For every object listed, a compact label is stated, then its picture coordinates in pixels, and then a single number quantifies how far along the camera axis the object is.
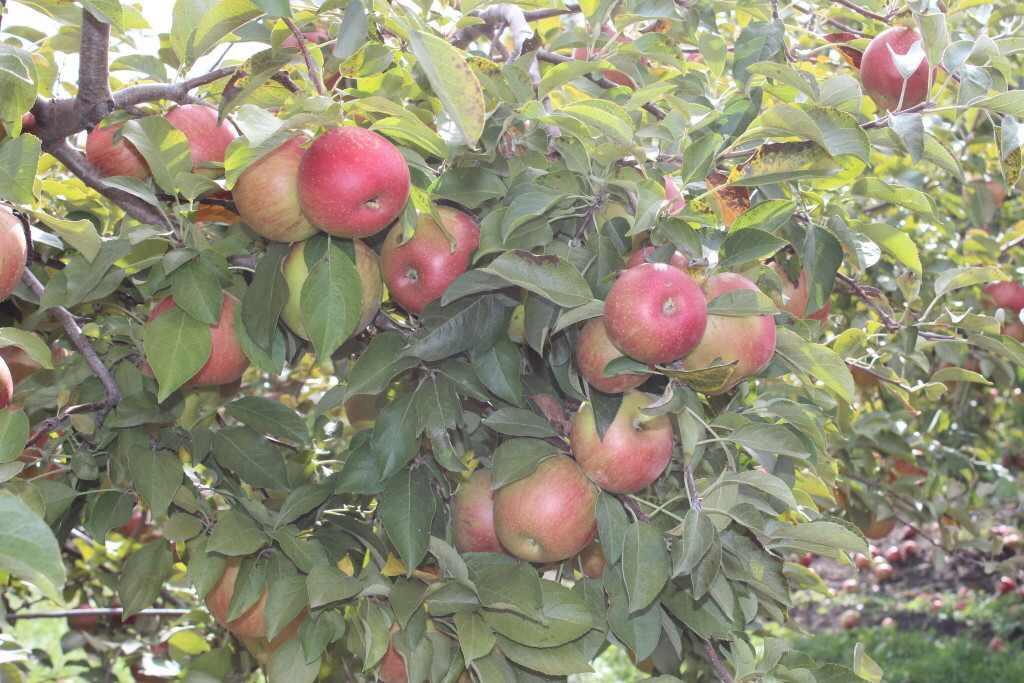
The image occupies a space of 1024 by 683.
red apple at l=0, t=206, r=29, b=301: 1.11
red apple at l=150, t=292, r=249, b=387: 1.36
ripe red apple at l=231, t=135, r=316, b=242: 1.19
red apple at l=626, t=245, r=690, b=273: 1.17
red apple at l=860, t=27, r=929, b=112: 1.58
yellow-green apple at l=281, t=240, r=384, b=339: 1.27
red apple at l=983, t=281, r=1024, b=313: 2.54
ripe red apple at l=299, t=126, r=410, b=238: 1.09
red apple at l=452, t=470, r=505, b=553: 1.37
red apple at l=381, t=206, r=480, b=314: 1.25
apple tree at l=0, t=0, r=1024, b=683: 1.13
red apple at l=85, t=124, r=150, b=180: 1.38
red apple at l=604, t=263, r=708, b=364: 1.06
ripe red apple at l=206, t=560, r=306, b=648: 1.53
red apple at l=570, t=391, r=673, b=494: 1.21
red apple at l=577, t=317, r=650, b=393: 1.17
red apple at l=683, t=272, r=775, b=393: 1.17
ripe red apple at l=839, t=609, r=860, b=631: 6.05
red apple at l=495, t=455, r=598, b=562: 1.25
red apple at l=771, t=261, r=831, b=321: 1.58
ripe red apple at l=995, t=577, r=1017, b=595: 5.54
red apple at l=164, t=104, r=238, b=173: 1.36
